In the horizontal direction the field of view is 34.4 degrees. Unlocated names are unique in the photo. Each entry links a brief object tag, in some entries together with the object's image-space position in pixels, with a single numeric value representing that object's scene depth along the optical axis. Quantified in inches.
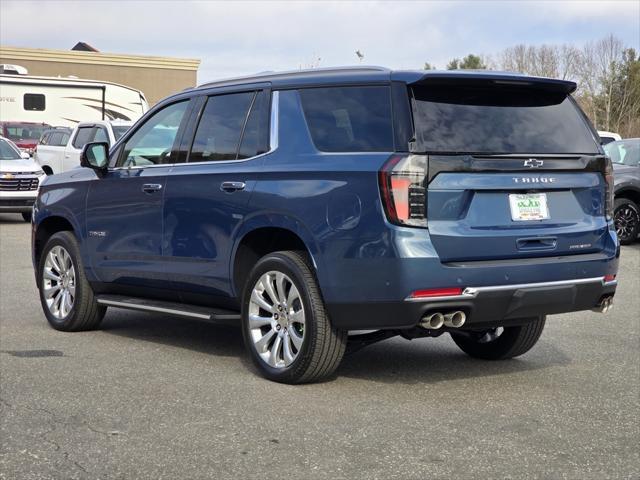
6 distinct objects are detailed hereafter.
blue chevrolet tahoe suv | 225.1
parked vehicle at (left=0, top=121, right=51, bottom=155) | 1136.8
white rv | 1183.6
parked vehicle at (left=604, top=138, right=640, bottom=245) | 638.5
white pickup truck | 796.6
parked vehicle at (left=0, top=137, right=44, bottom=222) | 756.0
